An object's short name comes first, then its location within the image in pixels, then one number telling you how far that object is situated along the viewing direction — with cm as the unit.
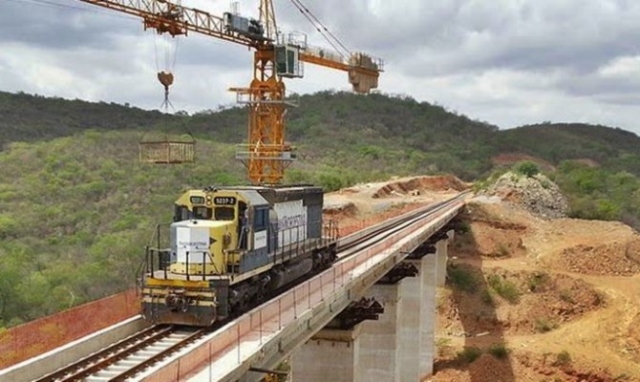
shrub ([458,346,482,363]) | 4872
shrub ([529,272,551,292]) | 5812
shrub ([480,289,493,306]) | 5709
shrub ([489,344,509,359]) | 4831
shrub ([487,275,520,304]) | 5744
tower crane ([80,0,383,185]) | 4816
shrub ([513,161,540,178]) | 8506
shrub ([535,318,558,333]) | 5328
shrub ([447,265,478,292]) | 5881
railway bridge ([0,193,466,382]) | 1488
